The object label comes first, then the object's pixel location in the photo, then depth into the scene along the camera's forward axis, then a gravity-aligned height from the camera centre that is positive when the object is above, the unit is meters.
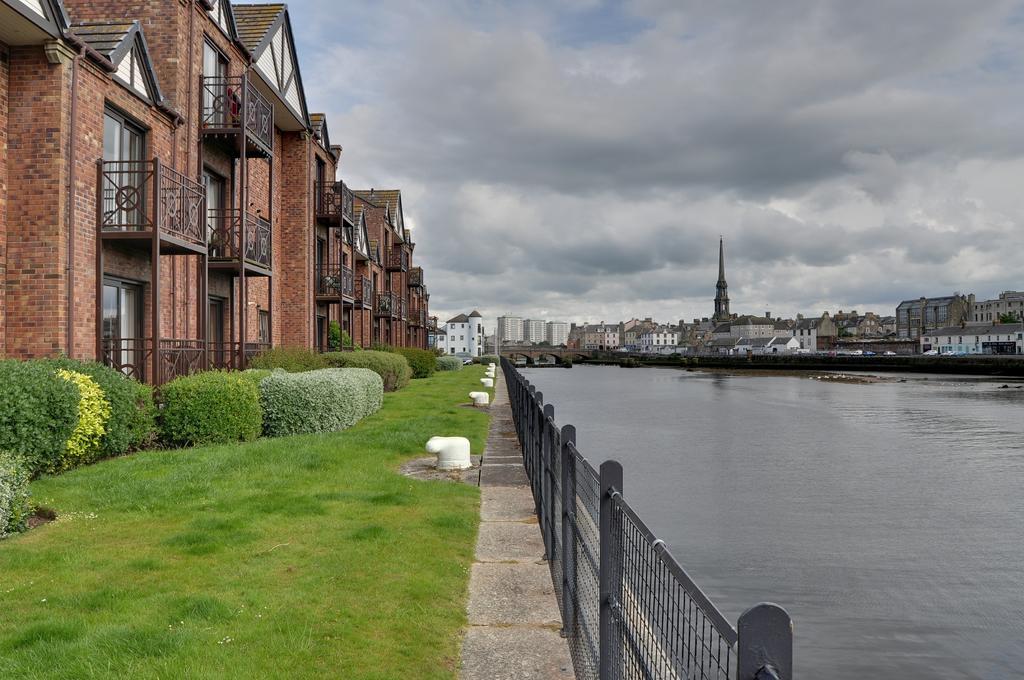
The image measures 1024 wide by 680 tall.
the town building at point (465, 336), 158.75 +2.69
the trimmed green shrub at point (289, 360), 17.80 -0.27
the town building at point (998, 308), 154.12 +7.77
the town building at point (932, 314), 162.46 +7.18
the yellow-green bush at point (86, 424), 9.59 -0.98
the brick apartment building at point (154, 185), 11.70 +3.32
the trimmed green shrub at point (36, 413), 8.36 -0.71
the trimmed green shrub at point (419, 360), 38.81 -0.61
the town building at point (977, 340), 120.12 +0.84
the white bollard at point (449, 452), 10.74 -1.50
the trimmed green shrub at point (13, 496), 6.59 -1.31
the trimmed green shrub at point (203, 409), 11.87 -0.95
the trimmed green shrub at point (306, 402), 13.58 -0.99
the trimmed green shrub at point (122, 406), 10.34 -0.81
